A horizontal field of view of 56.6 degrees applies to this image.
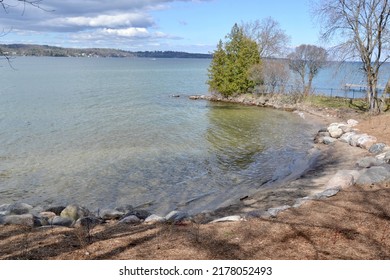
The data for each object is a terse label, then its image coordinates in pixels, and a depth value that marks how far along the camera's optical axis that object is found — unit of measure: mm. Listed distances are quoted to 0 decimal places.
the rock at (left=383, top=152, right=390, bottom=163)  13420
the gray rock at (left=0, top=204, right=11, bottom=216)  10234
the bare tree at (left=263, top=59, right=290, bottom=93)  40656
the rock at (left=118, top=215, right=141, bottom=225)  9570
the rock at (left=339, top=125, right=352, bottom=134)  21573
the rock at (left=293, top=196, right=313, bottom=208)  9935
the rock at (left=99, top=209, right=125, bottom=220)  10789
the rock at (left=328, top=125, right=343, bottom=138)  21305
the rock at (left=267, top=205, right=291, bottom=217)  9032
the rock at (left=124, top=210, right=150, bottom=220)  10405
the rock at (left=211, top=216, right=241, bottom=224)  8742
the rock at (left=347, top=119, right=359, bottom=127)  23553
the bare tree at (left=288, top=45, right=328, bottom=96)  42938
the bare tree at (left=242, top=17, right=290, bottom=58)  53281
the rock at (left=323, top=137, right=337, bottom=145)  20405
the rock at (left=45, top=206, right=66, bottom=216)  11164
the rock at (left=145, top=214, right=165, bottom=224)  9523
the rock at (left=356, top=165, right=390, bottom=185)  11164
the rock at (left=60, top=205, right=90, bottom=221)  10500
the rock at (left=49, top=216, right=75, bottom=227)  9361
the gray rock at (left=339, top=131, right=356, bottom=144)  19498
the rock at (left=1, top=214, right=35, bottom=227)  8727
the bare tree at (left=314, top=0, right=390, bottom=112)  24359
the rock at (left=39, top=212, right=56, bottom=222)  9962
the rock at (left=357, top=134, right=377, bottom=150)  17417
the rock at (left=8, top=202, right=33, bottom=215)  10488
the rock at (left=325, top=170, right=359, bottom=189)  11320
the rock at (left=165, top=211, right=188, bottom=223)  9594
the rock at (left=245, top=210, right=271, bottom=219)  8836
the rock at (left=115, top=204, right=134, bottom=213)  11567
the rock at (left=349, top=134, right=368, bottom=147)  18438
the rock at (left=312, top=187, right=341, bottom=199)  10453
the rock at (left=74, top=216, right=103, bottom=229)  9032
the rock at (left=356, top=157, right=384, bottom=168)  13592
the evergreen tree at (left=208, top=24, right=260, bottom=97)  44375
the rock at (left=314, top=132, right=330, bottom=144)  21500
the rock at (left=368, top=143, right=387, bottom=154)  15802
